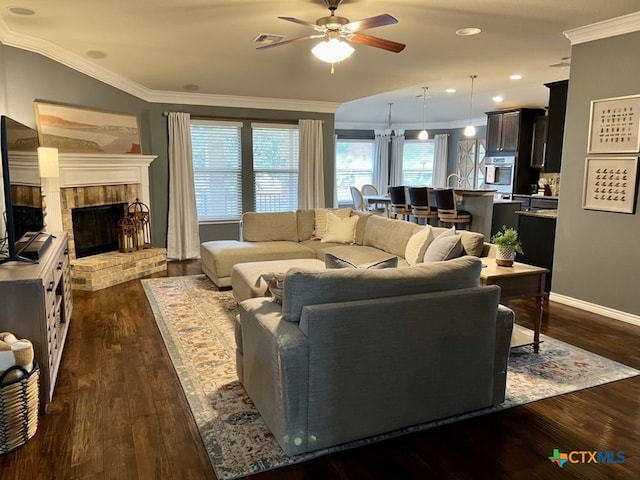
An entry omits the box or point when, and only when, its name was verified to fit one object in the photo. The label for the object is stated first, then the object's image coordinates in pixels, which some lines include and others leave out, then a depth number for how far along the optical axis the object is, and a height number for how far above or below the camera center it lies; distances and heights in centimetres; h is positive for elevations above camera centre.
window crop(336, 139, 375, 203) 1118 +29
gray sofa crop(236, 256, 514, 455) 210 -83
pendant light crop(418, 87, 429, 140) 778 +141
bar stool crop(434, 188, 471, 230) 669 -45
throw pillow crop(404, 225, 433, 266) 407 -60
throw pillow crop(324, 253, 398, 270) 254 -48
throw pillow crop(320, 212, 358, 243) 558 -65
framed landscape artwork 502 +51
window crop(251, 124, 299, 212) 765 +14
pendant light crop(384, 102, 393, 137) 1094 +109
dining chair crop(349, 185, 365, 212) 902 -43
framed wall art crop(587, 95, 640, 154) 398 +48
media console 246 -74
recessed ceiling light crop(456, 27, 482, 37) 393 +125
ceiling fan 326 +98
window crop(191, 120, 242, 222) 728 +9
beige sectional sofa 492 -80
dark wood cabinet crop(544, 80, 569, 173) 573 +67
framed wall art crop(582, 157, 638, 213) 403 -4
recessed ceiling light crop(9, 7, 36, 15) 348 +122
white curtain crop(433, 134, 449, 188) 1094 +44
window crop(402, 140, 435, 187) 1126 +36
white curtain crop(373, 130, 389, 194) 1125 +31
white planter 337 -55
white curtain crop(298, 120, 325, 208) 776 +16
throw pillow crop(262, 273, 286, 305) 245 -58
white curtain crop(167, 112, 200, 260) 690 -31
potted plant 337 -50
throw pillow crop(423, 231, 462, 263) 342 -53
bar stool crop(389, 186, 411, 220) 771 -41
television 273 -11
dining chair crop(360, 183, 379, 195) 1020 -29
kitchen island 671 -43
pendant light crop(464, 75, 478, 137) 805 +81
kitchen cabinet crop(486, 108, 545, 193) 867 +73
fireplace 507 -37
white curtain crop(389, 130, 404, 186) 1120 +53
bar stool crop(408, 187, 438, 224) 718 -41
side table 319 -72
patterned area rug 222 -130
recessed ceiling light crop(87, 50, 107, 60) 471 +122
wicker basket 217 -113
